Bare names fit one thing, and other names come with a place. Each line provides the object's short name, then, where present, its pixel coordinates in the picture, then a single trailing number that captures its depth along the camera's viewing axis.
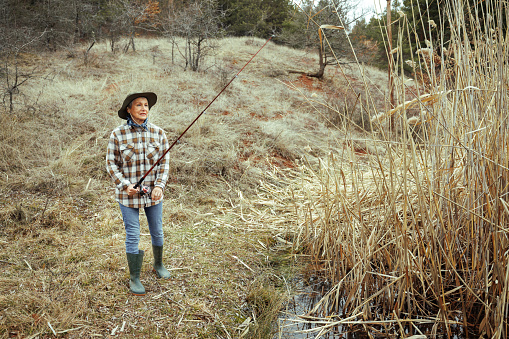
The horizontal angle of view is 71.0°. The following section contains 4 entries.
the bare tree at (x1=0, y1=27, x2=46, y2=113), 5.76
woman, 2.33
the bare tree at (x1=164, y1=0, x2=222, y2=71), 9.97
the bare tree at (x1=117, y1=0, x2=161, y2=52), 12.33
